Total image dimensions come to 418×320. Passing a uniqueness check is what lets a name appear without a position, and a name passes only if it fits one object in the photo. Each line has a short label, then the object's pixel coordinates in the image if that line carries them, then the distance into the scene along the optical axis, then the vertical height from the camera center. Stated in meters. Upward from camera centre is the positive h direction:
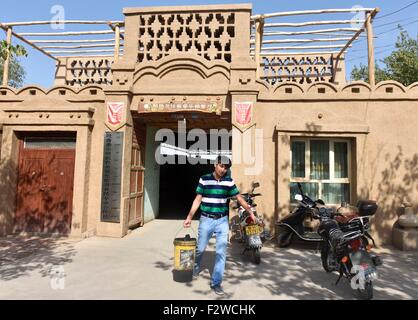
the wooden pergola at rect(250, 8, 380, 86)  7.98 +4.45
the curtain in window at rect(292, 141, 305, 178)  7.40 +0.44
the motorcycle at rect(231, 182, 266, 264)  5.43 -1.07
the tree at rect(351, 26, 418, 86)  19.91 +8.17
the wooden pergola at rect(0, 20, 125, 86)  8.76 +4.47
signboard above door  7.53 +1.75
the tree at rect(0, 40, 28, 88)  31.58 +10.63
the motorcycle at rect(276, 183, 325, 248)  6.46 -1.17
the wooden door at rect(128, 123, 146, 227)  8.33 -0.11
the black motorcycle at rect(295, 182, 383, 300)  3.90 -1.00
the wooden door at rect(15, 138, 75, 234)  7.88 -0.53
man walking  4.35 -0.42
